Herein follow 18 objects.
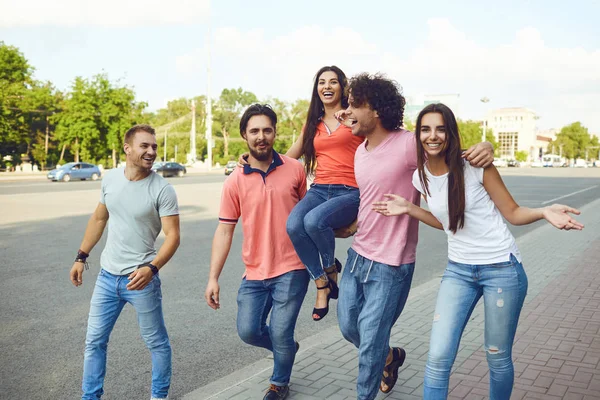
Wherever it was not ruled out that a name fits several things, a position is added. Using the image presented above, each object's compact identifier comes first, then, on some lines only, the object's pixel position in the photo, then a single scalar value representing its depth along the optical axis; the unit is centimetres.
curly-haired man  345
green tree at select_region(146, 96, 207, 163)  9456
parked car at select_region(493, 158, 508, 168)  9801
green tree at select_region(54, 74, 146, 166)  4741
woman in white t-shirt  308
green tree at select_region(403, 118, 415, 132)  7969
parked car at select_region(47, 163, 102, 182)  3628
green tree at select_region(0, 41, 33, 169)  4216
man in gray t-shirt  371
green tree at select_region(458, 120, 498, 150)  10389
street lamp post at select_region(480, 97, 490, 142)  7188
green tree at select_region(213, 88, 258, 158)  9700
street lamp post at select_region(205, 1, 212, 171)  5812
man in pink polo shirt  376
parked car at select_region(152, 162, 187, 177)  4452
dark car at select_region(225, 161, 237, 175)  4691
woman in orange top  373
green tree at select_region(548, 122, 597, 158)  16000
